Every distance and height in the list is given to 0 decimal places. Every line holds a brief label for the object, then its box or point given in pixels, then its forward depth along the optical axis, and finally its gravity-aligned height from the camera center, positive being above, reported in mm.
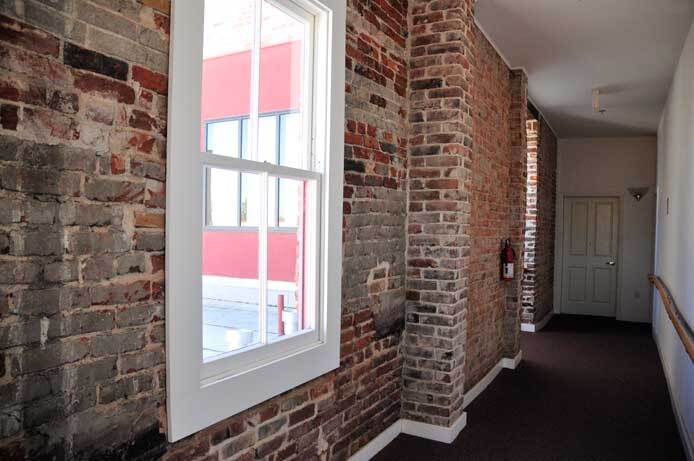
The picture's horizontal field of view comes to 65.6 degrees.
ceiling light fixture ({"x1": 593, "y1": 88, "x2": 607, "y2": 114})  6328 +1480
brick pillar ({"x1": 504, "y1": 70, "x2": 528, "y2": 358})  5758 +236
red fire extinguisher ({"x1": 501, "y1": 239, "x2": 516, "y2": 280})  5461 -426
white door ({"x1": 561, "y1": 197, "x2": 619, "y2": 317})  9359 -585
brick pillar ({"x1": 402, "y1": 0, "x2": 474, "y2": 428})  3572 +104
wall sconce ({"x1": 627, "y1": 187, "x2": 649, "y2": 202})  8977 +526
